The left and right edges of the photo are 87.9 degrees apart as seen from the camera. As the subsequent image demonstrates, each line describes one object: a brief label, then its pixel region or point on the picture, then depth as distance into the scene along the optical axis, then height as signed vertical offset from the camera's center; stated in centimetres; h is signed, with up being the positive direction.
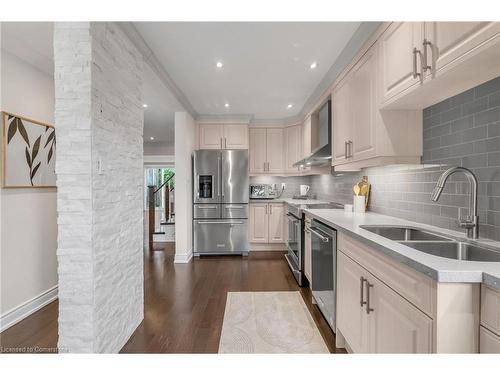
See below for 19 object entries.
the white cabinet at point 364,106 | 190 +63
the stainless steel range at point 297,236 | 306 -65
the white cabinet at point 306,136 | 392 +78
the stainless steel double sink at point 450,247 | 120 -32
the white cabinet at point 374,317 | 102 -63
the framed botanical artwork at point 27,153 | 222 +31
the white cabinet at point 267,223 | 463 -67
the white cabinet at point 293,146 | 462 +71
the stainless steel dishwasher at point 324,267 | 196 -69
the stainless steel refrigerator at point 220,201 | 429 -26
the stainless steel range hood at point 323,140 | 295 +56
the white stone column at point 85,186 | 154 -1
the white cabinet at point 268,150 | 483 +66
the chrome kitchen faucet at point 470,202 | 130 -9
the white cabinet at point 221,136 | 454 +86
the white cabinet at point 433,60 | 105 +59
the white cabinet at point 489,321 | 81 -43
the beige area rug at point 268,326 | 189 -118
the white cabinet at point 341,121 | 236 +62
